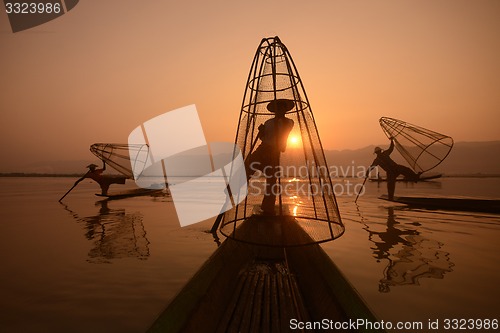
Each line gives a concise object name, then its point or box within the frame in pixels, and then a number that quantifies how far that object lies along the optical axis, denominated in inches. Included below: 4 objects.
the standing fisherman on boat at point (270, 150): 213.2
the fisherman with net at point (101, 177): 767.2
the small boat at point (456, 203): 506.6
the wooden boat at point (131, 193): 815.7
